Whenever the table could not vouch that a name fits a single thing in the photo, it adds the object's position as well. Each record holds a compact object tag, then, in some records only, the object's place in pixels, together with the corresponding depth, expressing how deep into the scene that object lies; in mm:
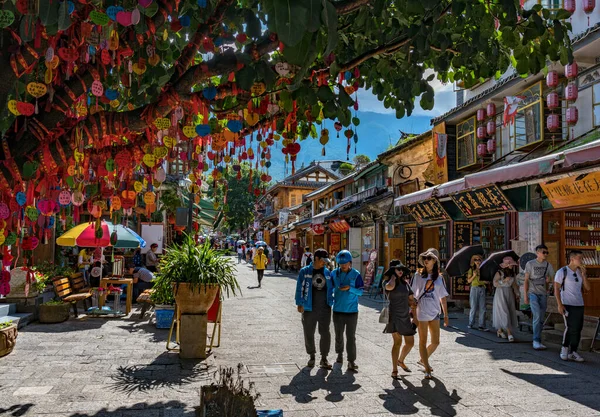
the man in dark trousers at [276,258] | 35288
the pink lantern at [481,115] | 17078
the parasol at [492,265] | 11234
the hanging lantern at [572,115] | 12656
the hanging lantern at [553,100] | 13172
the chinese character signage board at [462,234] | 16922
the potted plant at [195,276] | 8141
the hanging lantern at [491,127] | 16500
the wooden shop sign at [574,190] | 10898
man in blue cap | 7945
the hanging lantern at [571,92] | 12703
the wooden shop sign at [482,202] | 14164
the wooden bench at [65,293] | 11630
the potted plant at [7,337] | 7636
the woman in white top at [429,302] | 7473
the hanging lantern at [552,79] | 13125
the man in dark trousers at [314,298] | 8070
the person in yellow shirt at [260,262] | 23031
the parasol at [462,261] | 12648
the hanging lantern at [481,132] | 16984
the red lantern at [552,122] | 13266
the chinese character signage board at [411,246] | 21125
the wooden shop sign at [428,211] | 17781
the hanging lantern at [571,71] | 12565
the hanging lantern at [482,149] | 16797
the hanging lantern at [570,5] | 13148
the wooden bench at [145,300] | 11792
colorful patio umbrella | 11547
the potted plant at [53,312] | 11141
